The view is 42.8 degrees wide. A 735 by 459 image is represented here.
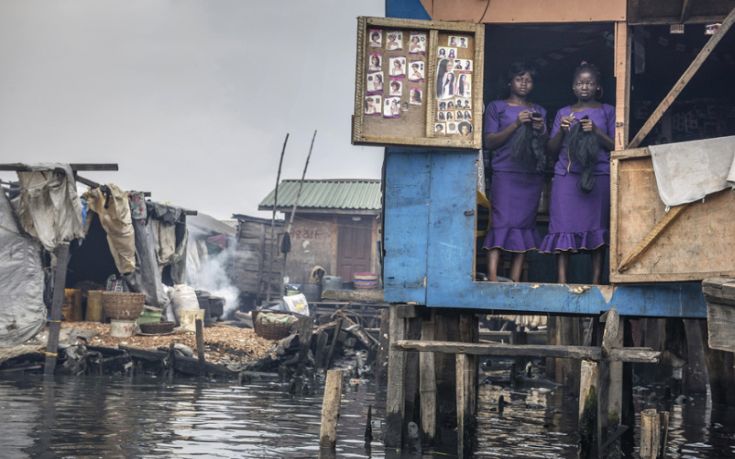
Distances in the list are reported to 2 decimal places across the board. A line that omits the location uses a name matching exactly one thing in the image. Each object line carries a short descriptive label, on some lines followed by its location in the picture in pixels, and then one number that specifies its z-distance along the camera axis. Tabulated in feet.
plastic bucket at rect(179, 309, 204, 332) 63.82
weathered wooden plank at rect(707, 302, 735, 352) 16.85
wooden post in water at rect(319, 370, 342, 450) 28.27
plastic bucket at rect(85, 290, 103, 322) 59.47
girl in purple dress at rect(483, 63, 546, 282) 31.14
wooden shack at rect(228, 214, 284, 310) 98.27
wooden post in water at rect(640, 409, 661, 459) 24.56
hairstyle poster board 29.32
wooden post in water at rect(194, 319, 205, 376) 54.75
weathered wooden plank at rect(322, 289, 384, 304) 31.58
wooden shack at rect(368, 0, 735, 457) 26.94
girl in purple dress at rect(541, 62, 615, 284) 29.84
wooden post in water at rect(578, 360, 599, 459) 25.03
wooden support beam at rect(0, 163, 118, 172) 51.83
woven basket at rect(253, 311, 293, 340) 64.75
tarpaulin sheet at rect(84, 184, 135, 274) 58.65
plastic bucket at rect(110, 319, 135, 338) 57.00
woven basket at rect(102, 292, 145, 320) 57.11
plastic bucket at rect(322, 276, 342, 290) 86.58
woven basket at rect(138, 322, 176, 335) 58.95
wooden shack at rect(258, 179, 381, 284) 100.48
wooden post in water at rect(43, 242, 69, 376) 52.54
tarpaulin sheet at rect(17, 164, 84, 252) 53.11
